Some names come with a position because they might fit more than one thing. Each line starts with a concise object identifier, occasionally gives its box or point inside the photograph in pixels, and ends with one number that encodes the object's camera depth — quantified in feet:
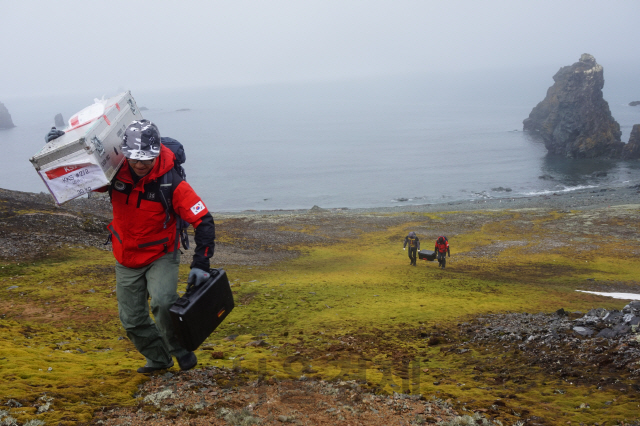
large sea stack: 331.98
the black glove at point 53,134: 17.55
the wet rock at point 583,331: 26.98
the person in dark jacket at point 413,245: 77.00
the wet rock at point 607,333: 25.66
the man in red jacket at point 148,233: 17.03
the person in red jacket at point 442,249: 74.54
